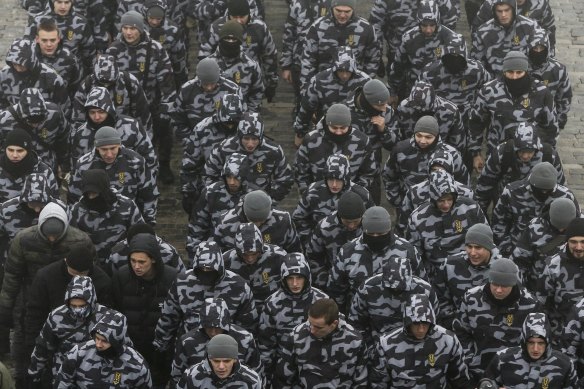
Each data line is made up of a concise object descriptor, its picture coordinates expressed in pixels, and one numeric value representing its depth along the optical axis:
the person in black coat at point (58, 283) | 17.08
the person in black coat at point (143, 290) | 17.20
